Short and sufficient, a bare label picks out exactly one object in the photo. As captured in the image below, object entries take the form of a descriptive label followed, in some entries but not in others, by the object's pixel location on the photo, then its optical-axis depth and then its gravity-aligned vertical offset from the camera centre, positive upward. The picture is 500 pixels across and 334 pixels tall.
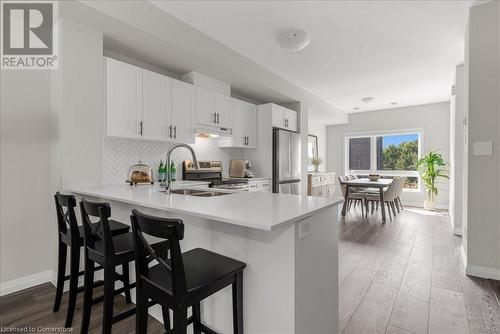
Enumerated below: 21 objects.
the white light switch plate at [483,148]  2.44 +0.16
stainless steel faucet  1.98 -0.17
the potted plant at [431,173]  5.71 -0.19
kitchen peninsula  1.22 -0.48
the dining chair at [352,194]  5.17 -0.61
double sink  2.23 -0.26
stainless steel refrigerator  4.48 +0.05
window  6.76 +0.27
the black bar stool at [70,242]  1.69 -0.55
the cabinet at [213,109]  3.46 +0.81
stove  3.58 -0.17
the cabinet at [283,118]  4.47 +0.88
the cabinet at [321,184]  5.98 -0.51
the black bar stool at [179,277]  1.03 -0.53
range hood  3.46 +0.48
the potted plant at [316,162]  7.27 +0.07
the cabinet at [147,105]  2.55 +0.67
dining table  4.73 -0.39
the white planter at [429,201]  5.90 -0.86
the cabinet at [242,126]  4.09 +0.65
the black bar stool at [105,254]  1.38 -0.54
